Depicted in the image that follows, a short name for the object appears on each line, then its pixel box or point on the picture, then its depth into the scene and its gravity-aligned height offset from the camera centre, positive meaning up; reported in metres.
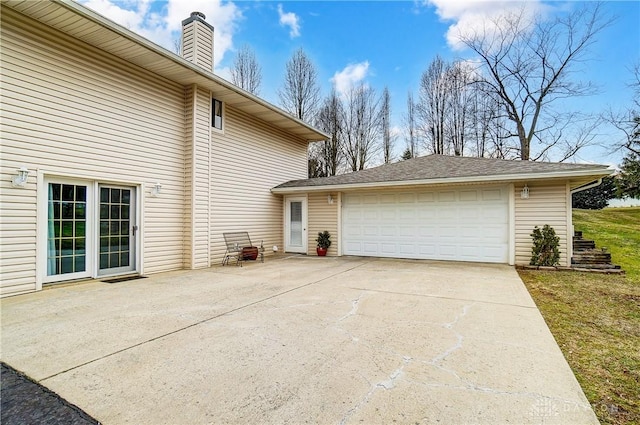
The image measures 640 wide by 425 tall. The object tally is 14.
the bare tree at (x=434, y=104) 18.22 +6.50
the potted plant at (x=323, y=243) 10.27 -0.95
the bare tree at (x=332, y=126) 19.23 +5.42
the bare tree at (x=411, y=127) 19.16 +5.41
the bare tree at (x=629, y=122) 15.37 +4.65
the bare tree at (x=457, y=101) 17.97 +6.53
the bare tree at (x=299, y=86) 17.41 +7.22
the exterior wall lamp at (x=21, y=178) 4.96 +0.56
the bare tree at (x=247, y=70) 16.44 +7.62
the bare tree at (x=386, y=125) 19.42 +5.54
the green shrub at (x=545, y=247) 7.34 -0.76
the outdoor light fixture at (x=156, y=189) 7.06 +0.56
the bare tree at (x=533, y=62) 15.59 +8.12
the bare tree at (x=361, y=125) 19.20 +5.48
